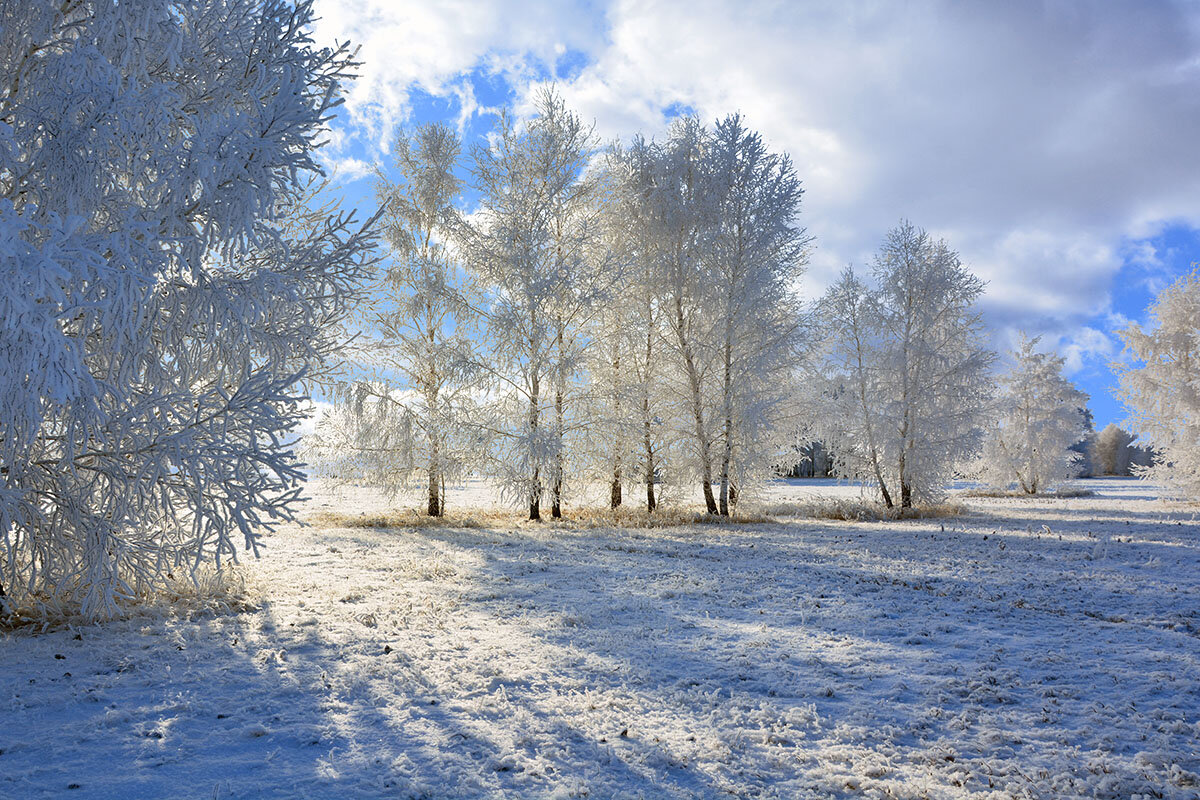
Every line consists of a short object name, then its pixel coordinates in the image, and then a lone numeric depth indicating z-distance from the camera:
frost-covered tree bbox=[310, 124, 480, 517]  13.92
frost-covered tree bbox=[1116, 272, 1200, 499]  17.98
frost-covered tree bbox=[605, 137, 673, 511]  15.25
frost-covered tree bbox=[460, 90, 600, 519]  13.60
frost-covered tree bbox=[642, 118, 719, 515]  15.05
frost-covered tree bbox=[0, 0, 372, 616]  4.36
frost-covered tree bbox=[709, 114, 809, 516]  14.51
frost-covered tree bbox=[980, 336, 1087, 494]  26.23
